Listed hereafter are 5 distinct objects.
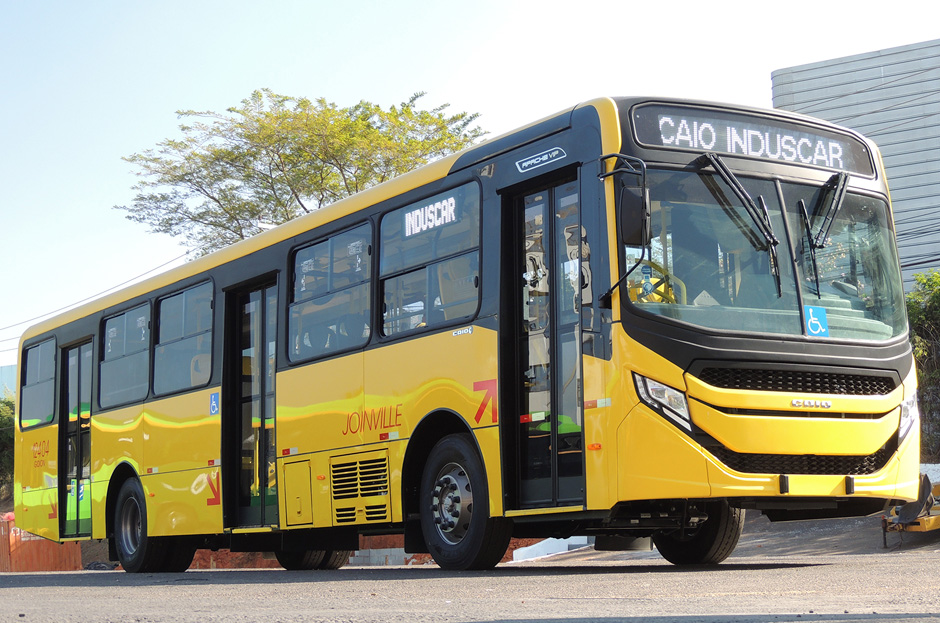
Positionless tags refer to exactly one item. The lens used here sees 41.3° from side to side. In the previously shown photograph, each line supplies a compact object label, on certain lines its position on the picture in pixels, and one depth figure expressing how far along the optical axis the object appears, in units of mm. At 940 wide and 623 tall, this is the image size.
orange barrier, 30500
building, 43844
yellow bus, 8625
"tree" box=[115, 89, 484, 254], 33094
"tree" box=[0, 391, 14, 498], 52562
